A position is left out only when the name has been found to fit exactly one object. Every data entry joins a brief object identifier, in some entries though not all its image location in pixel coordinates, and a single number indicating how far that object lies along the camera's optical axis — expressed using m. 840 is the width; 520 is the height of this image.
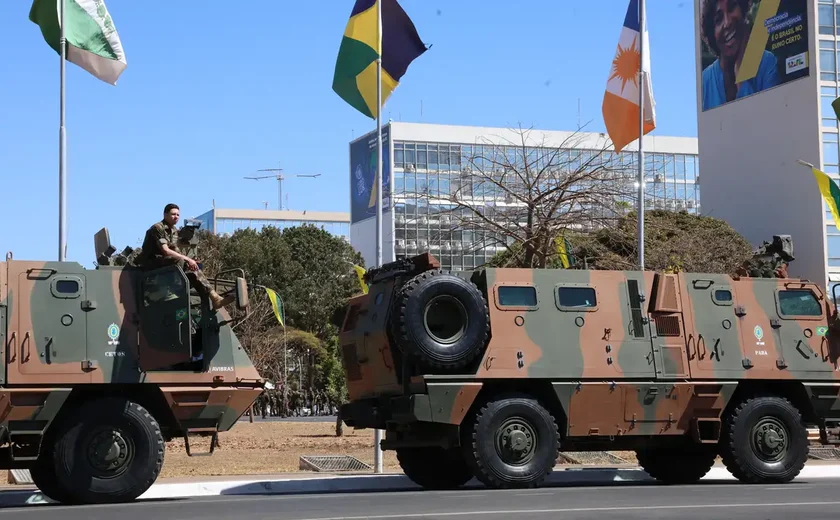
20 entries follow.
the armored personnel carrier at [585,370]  14.28
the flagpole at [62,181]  17.12
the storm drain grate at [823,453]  20.45
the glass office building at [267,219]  149.75
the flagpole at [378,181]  17.61
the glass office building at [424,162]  88.06
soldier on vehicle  13.44
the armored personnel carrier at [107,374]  12.84
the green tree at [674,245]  28.48
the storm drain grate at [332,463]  19.50
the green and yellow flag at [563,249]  22.94
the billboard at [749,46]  59.50
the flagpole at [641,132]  22.25
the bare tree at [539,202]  22.53
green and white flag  19.02
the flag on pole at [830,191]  22.42
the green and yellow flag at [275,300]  24.80
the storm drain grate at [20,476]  17.08
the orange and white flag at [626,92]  23.52
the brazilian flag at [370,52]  20.47
